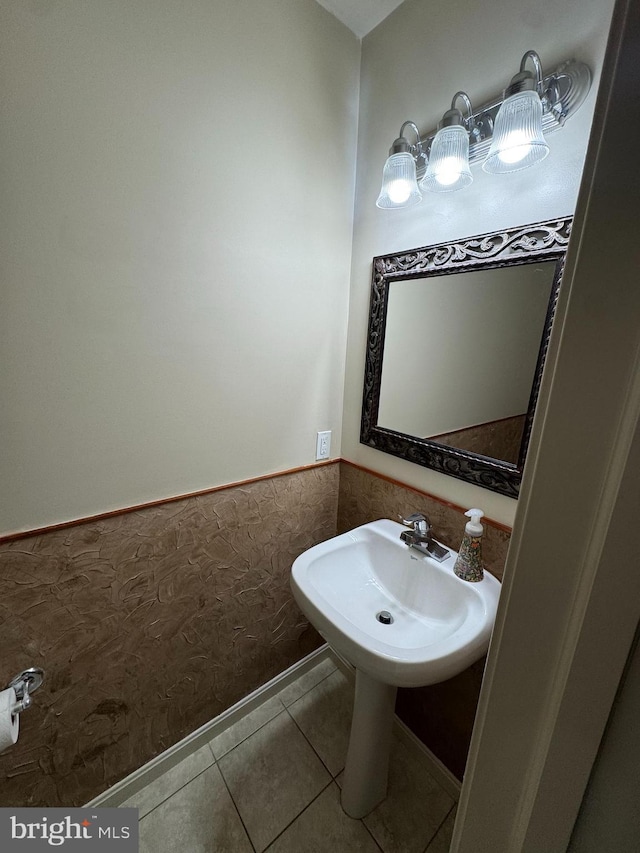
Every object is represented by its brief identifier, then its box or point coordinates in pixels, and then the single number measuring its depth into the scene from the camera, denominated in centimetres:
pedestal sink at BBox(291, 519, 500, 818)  76
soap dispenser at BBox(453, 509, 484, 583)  95
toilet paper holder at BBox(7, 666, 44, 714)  82
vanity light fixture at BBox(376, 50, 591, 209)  76
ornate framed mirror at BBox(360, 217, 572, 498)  87
